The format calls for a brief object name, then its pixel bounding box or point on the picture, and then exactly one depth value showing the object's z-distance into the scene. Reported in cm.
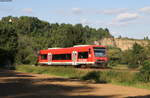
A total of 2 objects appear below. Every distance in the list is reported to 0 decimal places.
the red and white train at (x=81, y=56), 4312
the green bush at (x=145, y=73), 2533
